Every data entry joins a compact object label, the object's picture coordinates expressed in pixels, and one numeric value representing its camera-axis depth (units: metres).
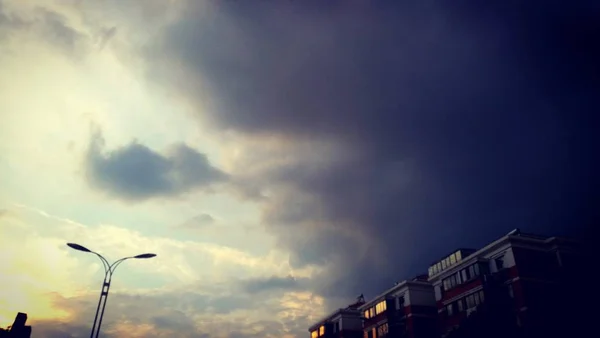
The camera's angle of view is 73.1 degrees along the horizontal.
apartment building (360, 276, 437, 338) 60.03
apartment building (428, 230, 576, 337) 45.28
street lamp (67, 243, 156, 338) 27.65
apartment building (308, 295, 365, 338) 78.56
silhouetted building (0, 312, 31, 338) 38.06
